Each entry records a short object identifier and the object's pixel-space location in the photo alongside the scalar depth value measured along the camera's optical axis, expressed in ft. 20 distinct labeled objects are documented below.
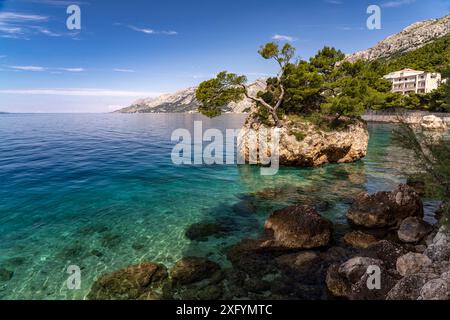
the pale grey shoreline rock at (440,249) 34.65
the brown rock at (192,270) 37.11
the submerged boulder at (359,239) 44.56
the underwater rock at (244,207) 61.14
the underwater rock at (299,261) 38.32
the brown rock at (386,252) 37.32
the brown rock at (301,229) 43.73
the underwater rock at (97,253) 43.52
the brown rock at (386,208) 50.57
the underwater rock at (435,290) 25.08
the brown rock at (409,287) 27.91
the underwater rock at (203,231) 49.67
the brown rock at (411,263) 33.32
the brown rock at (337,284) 32.45
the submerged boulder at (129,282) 34.58
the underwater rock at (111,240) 46.68
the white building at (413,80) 308.60
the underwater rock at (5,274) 37.58
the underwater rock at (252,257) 38.75
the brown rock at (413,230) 45.19
